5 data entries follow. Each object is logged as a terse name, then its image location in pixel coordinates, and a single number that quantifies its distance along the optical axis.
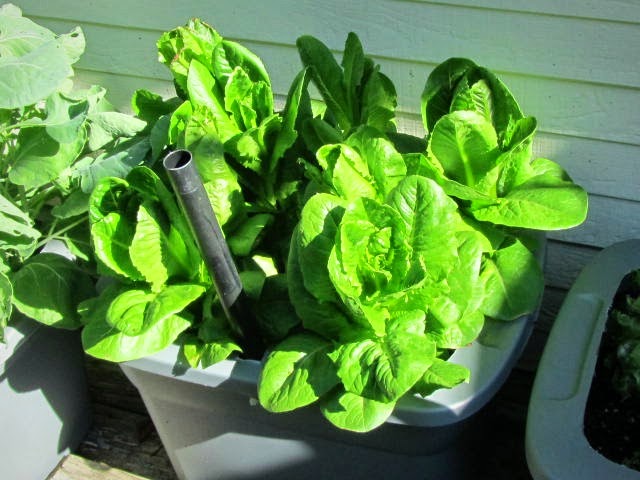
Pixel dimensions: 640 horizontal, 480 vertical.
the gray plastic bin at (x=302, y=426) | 1.05
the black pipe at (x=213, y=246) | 0.93
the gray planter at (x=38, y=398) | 1.39
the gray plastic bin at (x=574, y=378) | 0.97
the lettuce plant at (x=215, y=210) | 1.13
